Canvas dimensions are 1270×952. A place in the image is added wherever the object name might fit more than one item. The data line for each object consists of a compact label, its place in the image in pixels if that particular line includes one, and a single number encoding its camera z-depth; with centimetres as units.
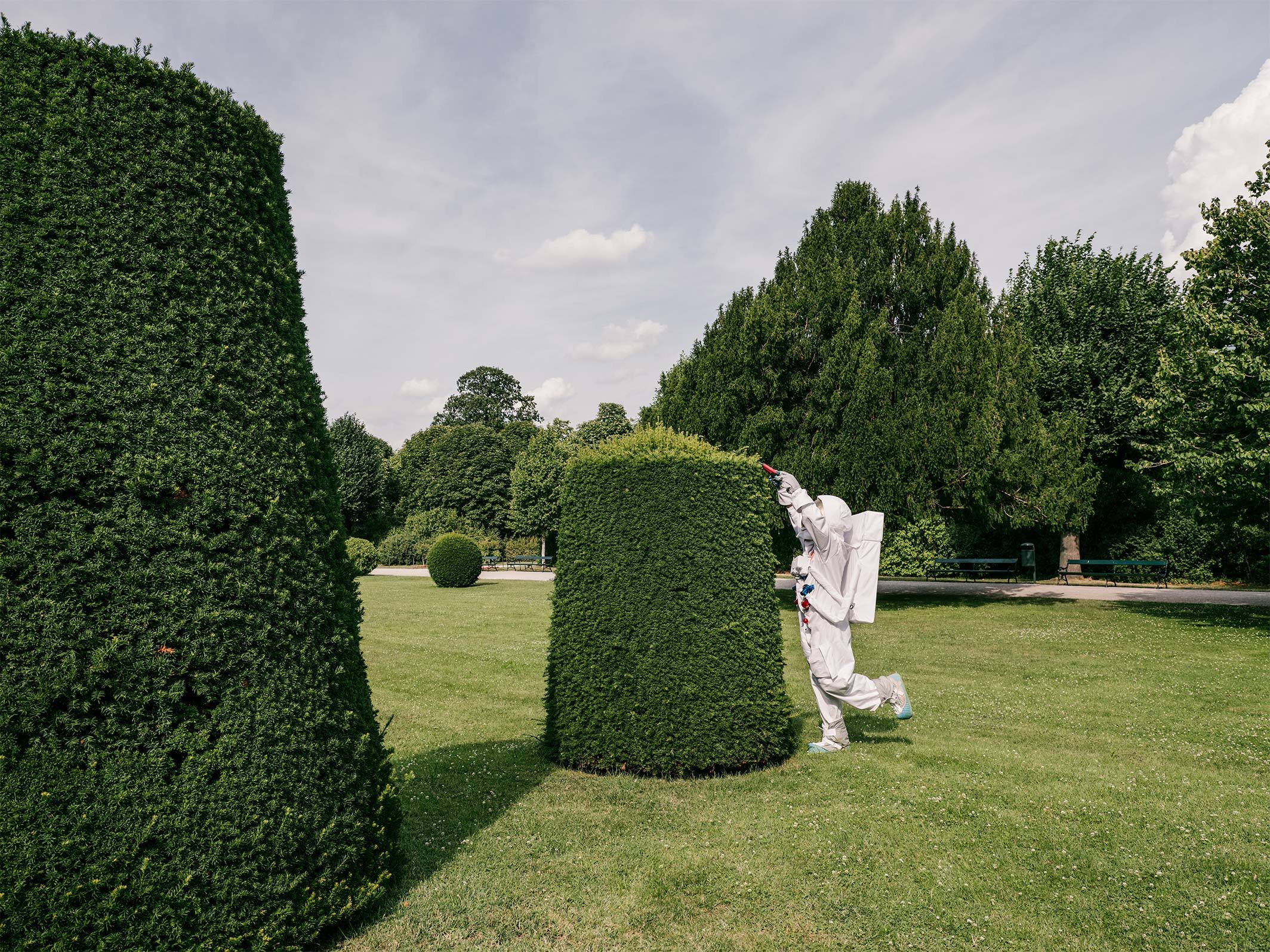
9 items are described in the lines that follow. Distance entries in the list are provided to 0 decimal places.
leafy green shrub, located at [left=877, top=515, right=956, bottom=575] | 2542
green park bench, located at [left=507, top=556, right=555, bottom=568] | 4103
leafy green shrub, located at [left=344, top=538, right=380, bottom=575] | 3136
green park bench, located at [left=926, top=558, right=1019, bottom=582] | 2755
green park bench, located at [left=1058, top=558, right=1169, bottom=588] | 2475
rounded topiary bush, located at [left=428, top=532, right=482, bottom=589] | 2852
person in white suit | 754
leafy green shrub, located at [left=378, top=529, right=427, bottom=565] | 4522
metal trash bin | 2814
